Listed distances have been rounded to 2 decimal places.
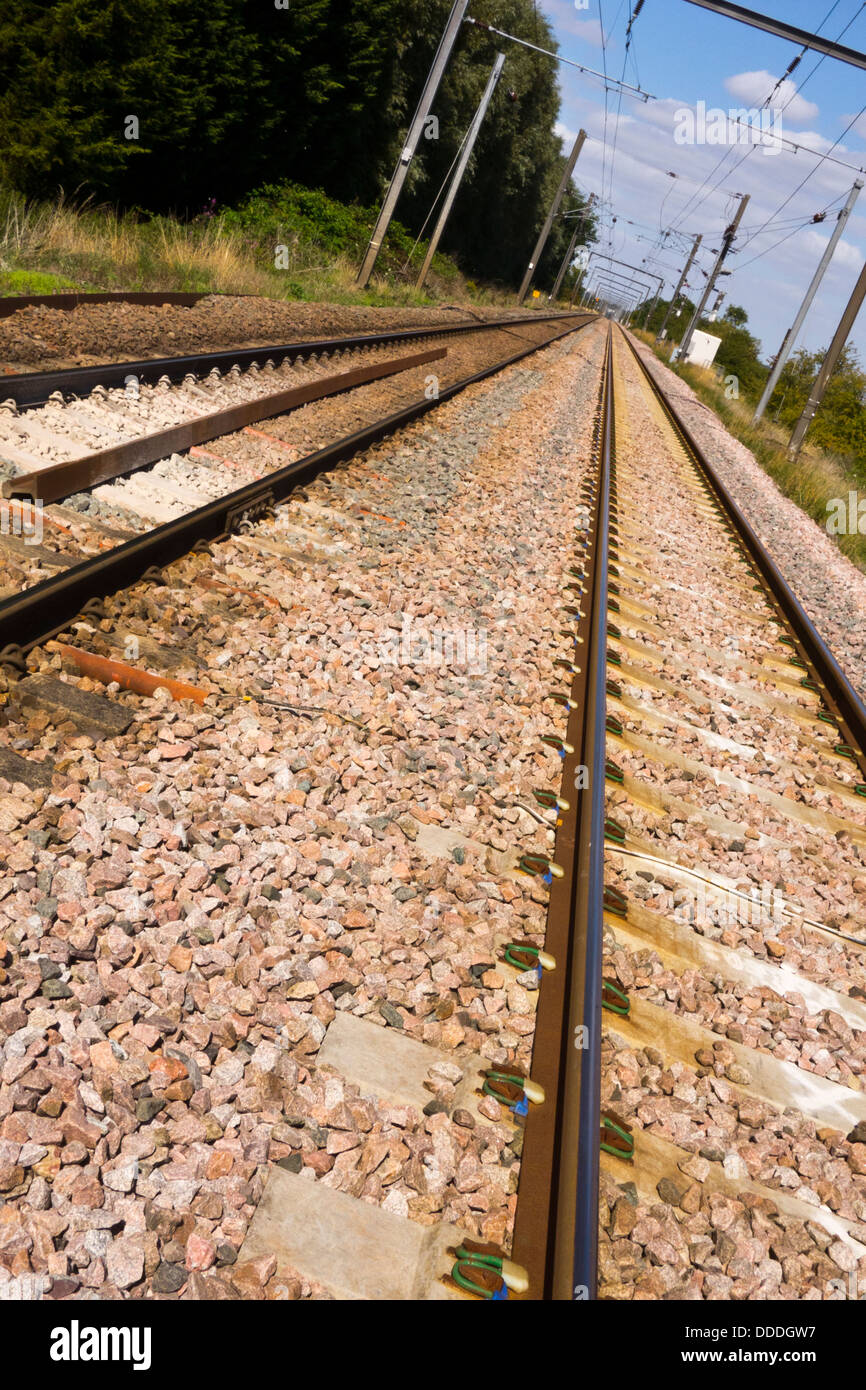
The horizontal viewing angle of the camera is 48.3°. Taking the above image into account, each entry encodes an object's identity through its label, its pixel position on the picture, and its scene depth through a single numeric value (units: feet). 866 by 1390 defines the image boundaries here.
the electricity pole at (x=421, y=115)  64.95
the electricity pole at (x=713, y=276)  167.59
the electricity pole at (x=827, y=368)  69.72
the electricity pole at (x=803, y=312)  83.94
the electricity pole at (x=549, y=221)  154.71
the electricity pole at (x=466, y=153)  87.56
